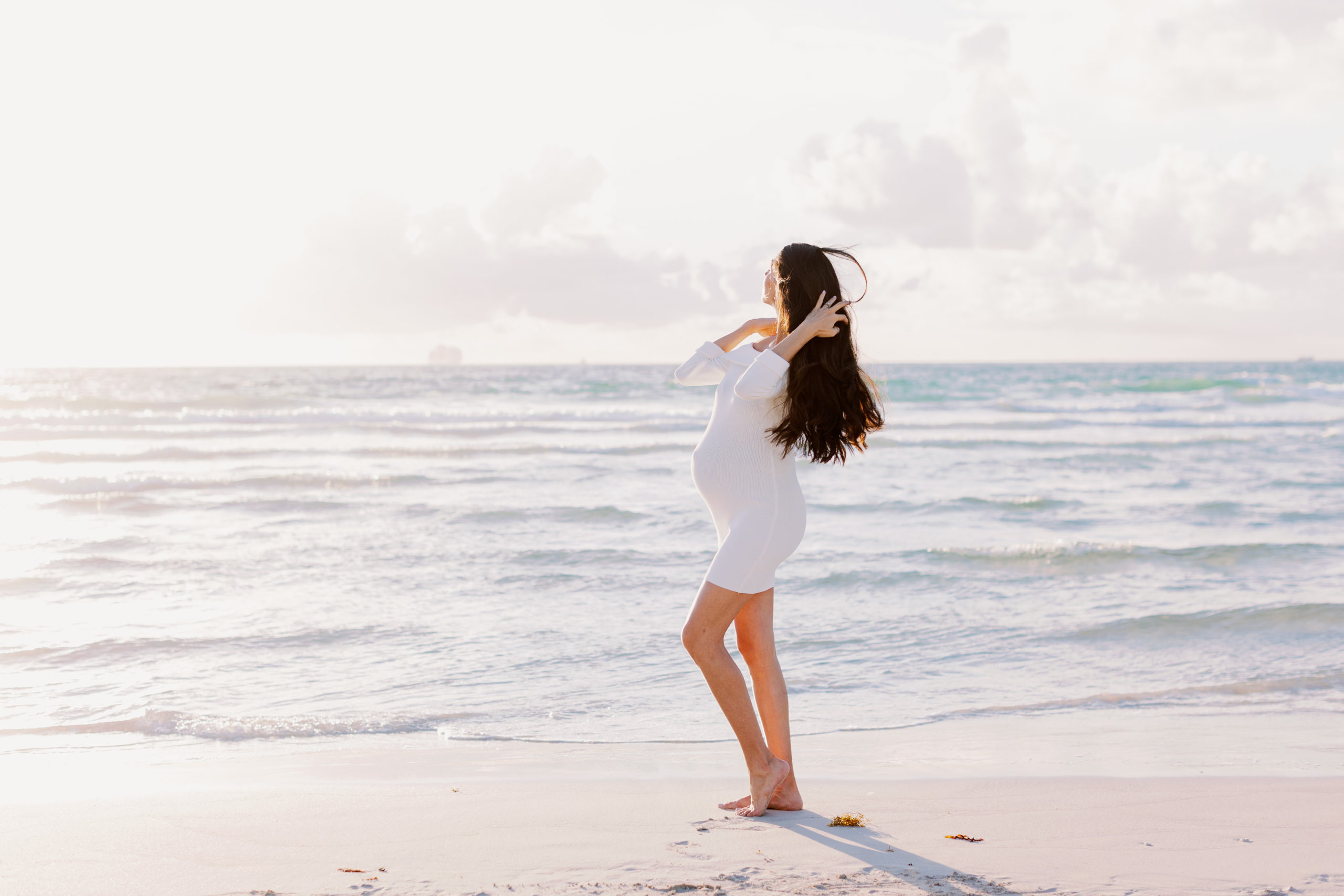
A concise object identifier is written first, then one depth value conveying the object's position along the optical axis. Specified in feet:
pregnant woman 11.02
